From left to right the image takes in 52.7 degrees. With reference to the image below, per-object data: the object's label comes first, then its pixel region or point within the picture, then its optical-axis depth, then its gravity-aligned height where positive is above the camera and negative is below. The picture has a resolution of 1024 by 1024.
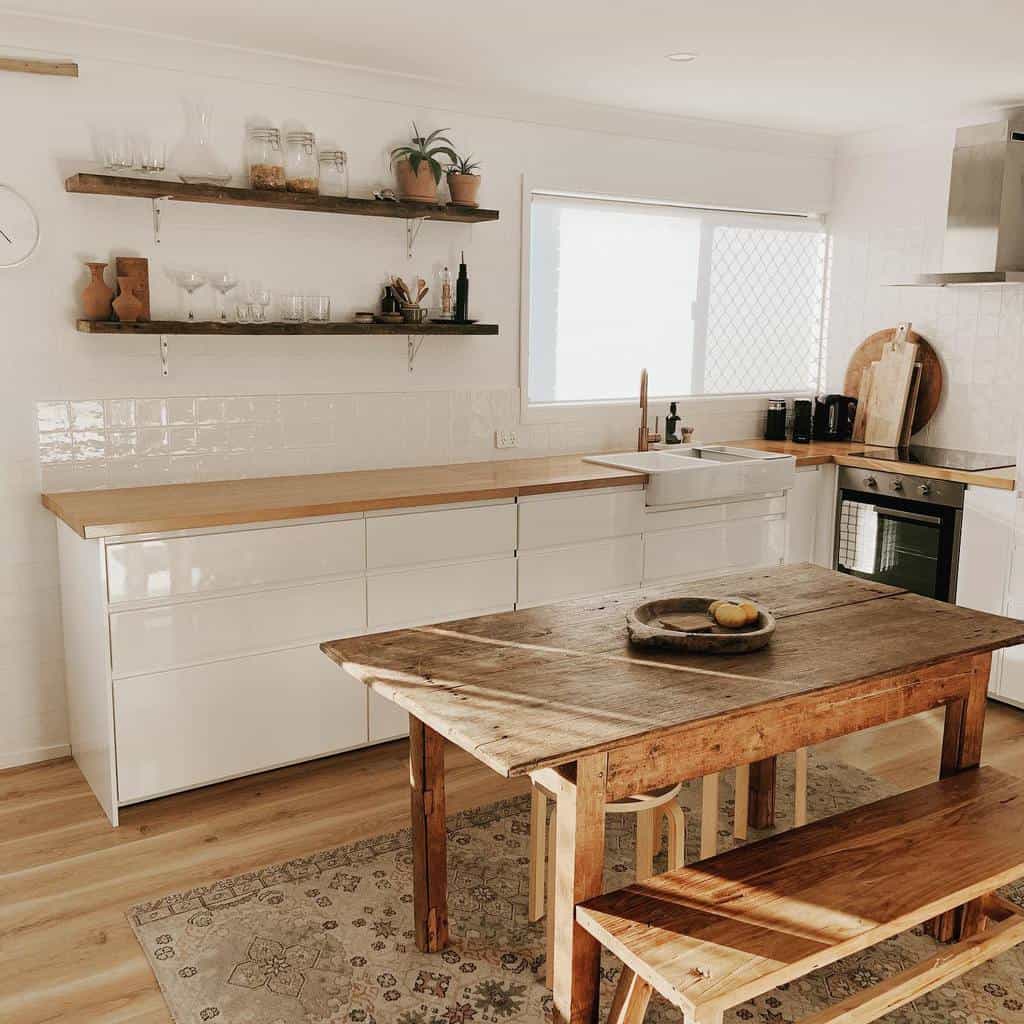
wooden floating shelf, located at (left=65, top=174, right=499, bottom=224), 3.47 +0.49
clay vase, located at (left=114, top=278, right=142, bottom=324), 3.60 +0.10
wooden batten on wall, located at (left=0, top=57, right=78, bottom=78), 3.40 +0.87
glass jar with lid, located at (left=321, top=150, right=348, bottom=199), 3.97 +0.62
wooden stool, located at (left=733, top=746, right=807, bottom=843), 3.19 -1.41
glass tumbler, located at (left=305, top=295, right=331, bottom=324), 4.00 +0.11
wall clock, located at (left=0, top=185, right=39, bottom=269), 3.49 +0.34
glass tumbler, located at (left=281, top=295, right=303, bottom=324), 3.98 +0.10
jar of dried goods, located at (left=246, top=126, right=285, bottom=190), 3.78 +0.64
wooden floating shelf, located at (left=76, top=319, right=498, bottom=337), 3.55 +0.03
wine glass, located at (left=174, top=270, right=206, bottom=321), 3.77 +0.19
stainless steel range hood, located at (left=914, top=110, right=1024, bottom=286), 4.57 +0.63
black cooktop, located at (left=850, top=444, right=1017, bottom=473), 4.61 -0.51
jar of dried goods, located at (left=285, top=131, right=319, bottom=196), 3.85 +0.64
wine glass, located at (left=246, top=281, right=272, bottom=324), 3.89 +0.14
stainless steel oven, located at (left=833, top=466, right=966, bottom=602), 4.51 -0.83
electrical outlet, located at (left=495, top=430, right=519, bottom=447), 4.70 -0.45
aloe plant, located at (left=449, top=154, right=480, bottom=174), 4.28 +0.72
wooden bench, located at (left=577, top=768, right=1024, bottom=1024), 1.86 -1.10
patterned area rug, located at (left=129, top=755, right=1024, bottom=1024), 2.47 -1.57
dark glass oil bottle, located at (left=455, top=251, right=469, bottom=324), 4.35 +0.18
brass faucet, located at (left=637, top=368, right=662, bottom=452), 4.88 -0.37
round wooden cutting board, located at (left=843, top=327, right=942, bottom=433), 5.22 -0.10
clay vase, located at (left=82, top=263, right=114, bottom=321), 3.59 +0.12
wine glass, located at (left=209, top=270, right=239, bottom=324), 3.86 +0.19
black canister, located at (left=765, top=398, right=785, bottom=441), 5.54 -0.40
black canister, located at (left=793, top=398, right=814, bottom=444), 5.45 -0.40
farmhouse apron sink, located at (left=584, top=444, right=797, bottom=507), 4.29 -0.55
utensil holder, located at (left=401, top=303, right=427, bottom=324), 4.19 +0.09
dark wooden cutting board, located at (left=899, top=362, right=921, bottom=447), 5.25 -0.32
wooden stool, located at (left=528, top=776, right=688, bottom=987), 2.63 -1.29
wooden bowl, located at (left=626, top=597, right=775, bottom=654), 2.42 -0.69
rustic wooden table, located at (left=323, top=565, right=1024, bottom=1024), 2.05 -0.74
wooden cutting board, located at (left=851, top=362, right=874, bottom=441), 5.49 -0.31
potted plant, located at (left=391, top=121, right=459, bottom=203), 4.09 +0.65
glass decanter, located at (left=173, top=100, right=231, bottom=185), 3.76 +0.67
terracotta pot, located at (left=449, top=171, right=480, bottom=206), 4.23 +0.61
